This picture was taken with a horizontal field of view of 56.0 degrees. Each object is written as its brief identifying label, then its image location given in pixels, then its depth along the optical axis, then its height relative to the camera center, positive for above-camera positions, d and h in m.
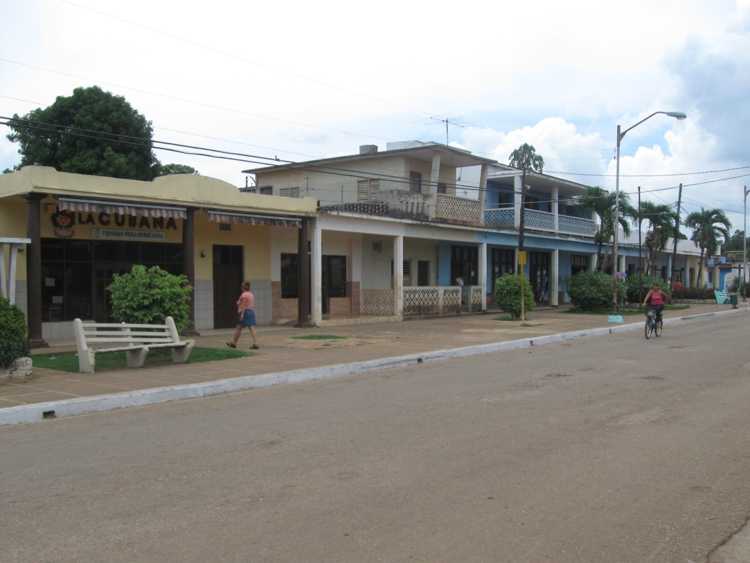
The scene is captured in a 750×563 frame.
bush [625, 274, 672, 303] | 36.38 -0.22
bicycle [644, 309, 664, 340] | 20.13 -1.18
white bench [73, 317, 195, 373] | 12.47 -1.14
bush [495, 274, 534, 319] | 27.17 -0.52
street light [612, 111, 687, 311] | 27.08 +3.91
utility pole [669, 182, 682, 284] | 40.88 +3.28
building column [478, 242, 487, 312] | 31.50 +0.51
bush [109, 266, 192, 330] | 14.10 -0.32
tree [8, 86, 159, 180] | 32.56 +6.73
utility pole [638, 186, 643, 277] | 38.05 +3.16
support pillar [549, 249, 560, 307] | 37.21 +0.09
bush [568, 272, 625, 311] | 32.16 -0.38
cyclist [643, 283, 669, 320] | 20.02 -0.55
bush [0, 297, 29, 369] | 11.42 -0.90
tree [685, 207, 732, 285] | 52.47 +4.20
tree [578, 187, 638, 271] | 35.78 +3.78
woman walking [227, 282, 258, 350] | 16.00 -0.71
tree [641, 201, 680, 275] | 39.31 +3.21
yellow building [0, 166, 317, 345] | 16.34 +1.23
